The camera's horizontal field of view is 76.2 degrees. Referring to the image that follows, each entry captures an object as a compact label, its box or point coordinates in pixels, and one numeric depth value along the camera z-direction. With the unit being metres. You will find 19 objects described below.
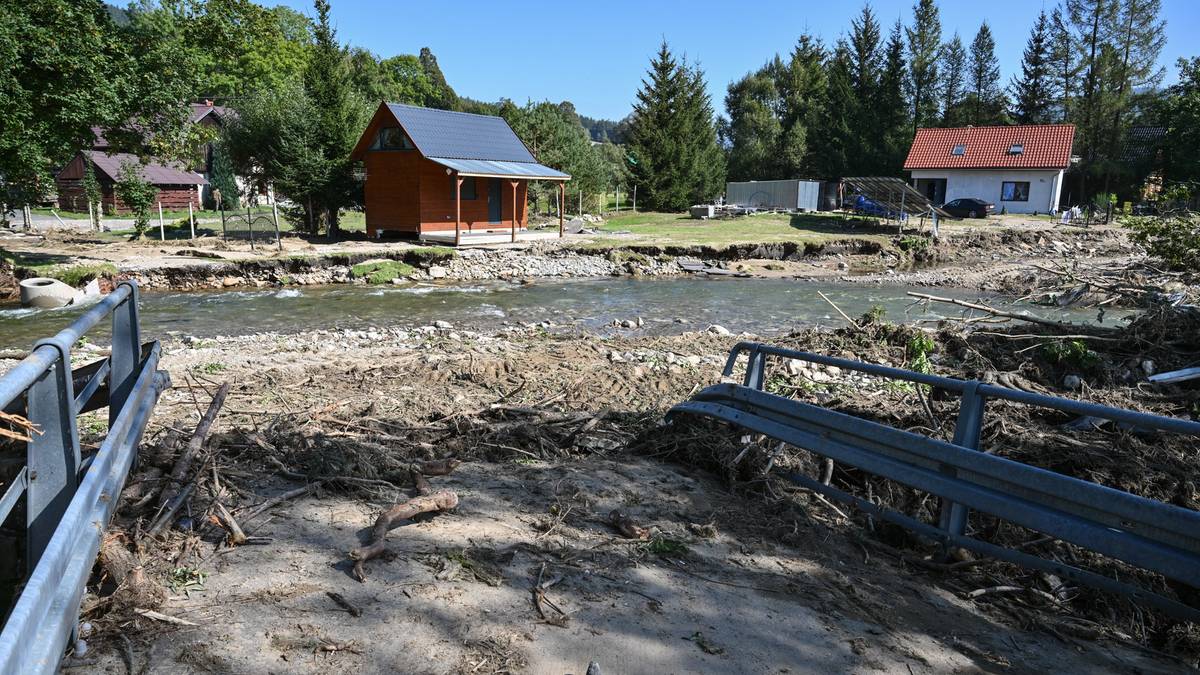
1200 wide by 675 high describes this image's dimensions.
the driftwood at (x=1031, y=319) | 9.23
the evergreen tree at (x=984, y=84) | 59.75
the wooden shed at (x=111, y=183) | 43.66
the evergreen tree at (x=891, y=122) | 52.59
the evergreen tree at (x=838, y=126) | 52.50
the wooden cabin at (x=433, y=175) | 29.59
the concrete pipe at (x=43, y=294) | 17.72
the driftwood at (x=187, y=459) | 3.87
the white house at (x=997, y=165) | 46.31
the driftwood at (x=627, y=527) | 4.02
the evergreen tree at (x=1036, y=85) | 54.52
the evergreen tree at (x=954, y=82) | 58.78
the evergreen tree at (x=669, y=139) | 47.12
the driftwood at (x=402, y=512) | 3.40
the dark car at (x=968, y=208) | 43.41
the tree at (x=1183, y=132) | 43.06
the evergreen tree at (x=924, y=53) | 56.25
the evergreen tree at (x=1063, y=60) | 51.78
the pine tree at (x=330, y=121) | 30.14
